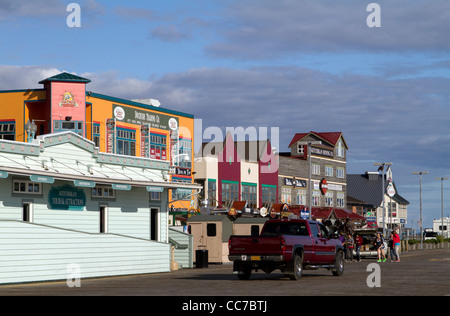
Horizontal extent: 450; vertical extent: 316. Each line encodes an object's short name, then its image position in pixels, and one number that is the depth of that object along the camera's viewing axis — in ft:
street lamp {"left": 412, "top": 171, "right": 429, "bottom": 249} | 277.85
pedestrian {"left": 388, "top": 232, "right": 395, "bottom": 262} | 153.69
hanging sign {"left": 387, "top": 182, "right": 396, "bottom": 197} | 264.23
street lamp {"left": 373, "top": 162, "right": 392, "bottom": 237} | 215.20
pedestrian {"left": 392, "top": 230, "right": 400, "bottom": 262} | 151.84
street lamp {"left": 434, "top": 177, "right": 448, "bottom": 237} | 326.28
